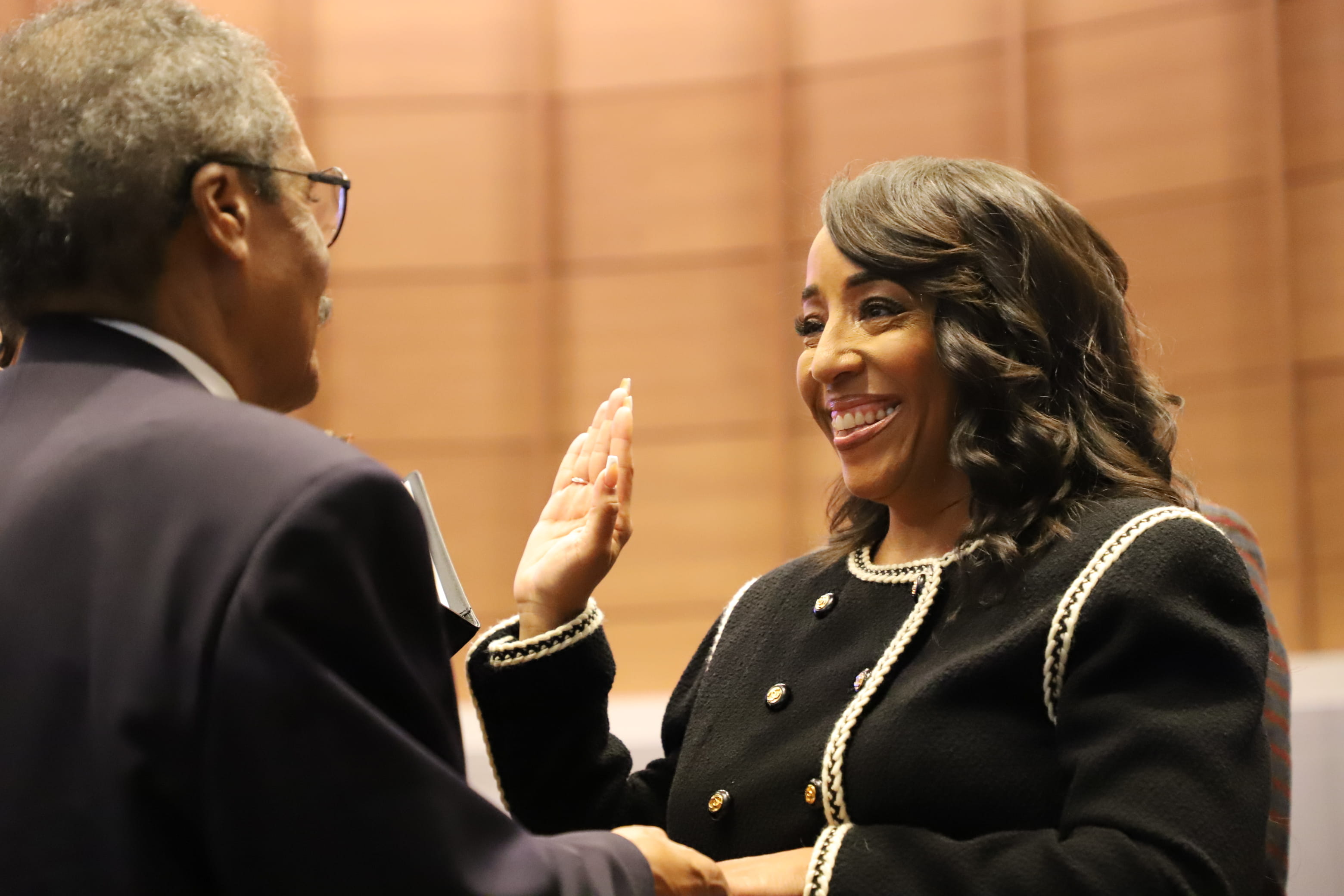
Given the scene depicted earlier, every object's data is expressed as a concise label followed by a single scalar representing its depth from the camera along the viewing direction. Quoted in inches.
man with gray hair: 102.5
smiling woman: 111.3
